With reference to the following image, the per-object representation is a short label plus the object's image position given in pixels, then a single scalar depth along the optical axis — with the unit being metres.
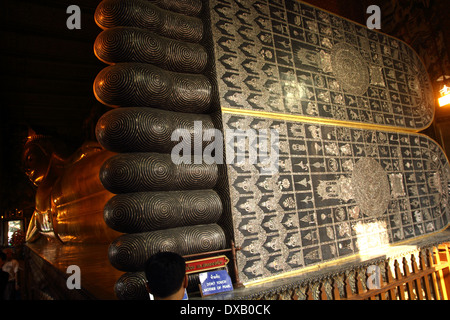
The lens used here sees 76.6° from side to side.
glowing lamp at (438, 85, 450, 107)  6.00
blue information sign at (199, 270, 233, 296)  2.07
